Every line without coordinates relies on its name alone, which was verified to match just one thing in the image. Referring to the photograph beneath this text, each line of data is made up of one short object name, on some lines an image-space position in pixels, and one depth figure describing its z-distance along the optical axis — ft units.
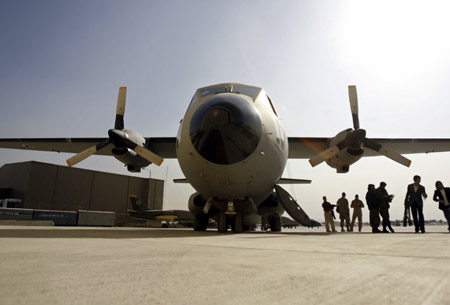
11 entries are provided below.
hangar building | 128.88
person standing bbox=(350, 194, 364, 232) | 39.53
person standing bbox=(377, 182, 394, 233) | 31.42
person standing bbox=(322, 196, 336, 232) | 41.55
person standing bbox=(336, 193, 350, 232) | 40.70
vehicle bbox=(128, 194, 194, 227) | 95.88
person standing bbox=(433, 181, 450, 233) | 29.35
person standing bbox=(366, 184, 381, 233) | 31.63
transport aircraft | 21.66
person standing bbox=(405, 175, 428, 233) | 29.27
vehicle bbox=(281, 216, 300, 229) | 125.65
